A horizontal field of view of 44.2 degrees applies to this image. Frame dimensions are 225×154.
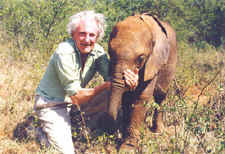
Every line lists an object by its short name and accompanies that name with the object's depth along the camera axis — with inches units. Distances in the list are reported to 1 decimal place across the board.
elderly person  133.6
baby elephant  130.5
